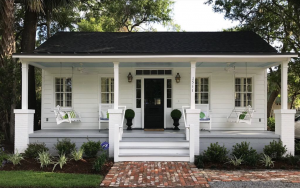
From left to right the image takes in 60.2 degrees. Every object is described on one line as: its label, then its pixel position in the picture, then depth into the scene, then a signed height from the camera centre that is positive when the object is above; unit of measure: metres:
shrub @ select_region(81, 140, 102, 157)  7.56 -1.45
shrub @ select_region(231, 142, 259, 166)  6.92 -1.54
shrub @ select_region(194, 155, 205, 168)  6.83 -1.70
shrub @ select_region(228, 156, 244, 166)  6.81 -1.67
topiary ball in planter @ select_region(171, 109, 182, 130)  9.77 -0.66
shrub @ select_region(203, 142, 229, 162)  7.07 -1.53
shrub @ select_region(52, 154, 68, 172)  6.51 -1.61
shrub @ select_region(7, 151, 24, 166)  6.80 -1.60
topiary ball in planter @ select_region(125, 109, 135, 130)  9.75 -0.66
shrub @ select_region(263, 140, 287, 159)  7.50 -1.49
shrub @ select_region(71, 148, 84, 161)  7.13 -1.57
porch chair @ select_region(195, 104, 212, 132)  9.50 -0.58
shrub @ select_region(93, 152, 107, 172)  6.27 -1.61
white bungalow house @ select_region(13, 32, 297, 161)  9.35 +0.55
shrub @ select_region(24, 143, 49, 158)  7.50 -1.50
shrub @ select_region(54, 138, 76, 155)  7.50 -1.41
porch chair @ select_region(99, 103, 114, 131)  9.50 -0.52
